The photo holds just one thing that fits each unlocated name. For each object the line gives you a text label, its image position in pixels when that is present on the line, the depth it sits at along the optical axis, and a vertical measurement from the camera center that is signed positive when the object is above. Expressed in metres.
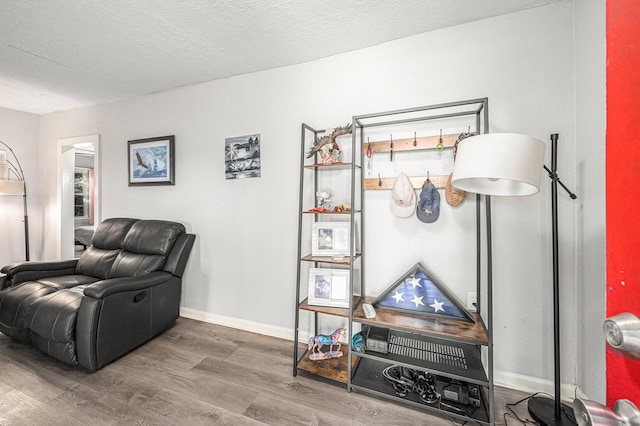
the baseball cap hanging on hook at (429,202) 1.81 +0.07
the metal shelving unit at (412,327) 1.45 -0.68
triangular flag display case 1.68 -0.58
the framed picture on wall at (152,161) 2.83 +0.58
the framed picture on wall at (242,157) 2.45 +0.53
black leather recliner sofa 1.77 -0.62
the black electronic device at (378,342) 1.62 -0.81
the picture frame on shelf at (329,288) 1.83 -0.54
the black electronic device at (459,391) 1.48 -1.06
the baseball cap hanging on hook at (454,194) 1.76 +0.12
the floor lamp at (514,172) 1.11 +0.17
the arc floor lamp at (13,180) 3.26 +0.45
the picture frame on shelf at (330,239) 1.90 -0.20
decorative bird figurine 1.90 +0.51
